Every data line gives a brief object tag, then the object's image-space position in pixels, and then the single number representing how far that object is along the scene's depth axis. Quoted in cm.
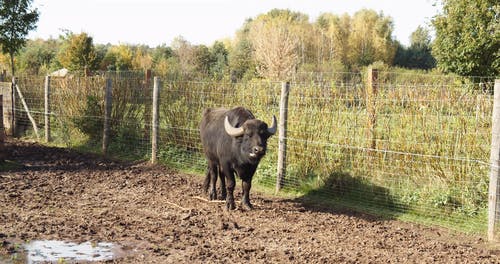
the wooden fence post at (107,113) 1280
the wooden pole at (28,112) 1503
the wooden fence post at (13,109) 1575
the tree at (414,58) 5712
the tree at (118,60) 3906
